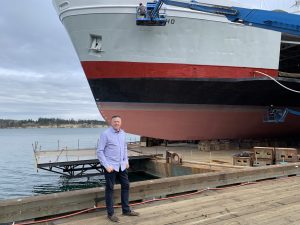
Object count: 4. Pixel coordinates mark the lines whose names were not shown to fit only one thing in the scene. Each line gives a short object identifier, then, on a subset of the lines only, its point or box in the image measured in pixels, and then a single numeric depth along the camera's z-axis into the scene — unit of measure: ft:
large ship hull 31.34
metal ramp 28.75
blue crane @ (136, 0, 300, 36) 20.83
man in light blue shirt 9.91
